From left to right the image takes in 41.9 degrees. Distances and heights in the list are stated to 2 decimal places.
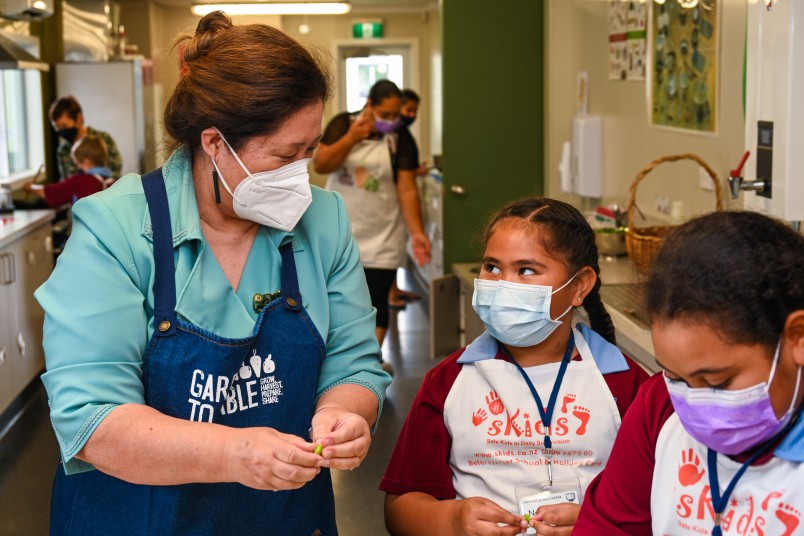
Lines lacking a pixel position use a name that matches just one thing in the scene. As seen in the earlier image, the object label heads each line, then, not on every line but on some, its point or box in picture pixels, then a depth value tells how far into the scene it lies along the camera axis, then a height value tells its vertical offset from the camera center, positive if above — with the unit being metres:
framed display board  3.75 +0.25
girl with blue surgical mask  1.79 -0.47
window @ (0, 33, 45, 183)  8.09 +0.12
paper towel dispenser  5.09 -0.11
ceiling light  9.43 +1.16
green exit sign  12.45 +1.22
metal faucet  2.73 -0.14
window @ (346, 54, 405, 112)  12.73 +0.73
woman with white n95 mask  1.44 -0.28
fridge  8.95 +0.33
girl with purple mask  1.20 -0.26
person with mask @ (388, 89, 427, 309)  8.12 -1.23
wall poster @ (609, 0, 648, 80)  4.48 +0.41
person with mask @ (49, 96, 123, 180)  7.47 +0.07
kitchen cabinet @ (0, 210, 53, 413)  5.04 -0.79
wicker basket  3.25 -0.34
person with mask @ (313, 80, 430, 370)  5.27 -0.23
